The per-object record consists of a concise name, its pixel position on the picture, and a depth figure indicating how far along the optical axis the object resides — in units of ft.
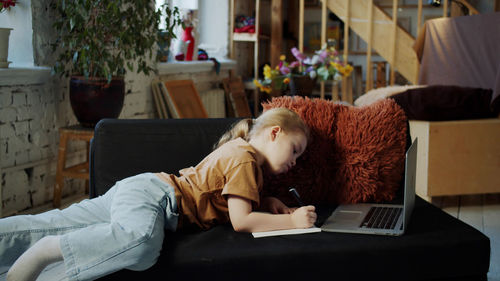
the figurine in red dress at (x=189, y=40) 16.32
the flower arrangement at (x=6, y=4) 9.64
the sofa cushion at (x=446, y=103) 10.27
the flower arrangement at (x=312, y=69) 12.21
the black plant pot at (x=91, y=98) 9.98
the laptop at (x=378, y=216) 5.31
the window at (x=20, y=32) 10.05
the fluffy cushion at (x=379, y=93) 12.31
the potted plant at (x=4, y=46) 9.20
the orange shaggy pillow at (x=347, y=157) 6.57
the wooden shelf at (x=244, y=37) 18.96
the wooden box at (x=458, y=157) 10.29
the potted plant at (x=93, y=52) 9.78
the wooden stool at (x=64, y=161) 9.94
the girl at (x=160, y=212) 4.69
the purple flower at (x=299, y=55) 12.24
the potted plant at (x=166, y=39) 11.68
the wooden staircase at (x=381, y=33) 17.94
